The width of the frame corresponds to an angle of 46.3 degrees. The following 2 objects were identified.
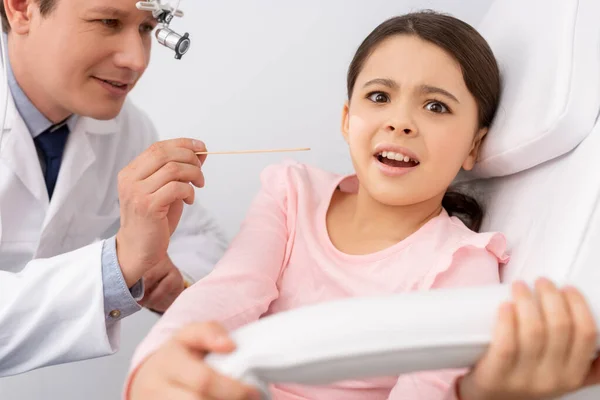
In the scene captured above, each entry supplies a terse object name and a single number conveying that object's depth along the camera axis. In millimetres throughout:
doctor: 1111
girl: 967
